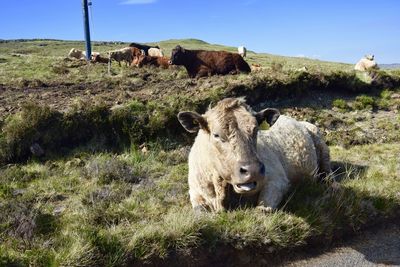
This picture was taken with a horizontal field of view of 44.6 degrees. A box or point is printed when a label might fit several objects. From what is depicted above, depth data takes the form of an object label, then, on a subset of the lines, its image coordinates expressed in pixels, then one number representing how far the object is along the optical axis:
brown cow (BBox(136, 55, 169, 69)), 22.37
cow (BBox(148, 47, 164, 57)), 30.67
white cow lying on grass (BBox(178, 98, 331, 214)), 5.60
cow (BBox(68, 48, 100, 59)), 30.62
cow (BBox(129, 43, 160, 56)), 31.17
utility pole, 25.33
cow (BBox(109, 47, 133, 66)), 25.98
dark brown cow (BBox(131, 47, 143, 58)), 26.11
